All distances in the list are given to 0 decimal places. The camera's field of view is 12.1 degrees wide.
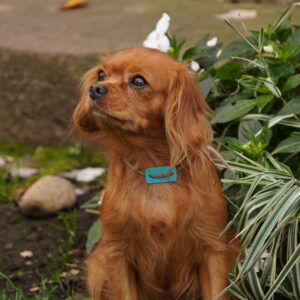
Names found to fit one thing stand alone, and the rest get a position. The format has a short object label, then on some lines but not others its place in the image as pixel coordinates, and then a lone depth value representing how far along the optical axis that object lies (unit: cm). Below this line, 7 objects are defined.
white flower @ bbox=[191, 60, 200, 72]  688
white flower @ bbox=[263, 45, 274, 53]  654
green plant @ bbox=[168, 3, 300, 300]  545
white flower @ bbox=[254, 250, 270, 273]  586
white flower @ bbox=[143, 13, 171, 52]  691
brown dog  534
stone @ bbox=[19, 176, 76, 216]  783
